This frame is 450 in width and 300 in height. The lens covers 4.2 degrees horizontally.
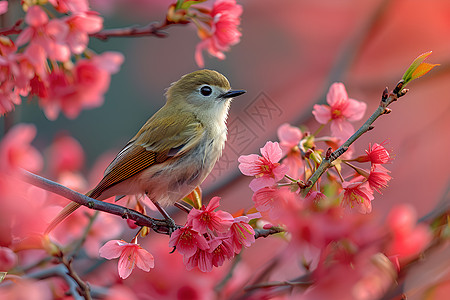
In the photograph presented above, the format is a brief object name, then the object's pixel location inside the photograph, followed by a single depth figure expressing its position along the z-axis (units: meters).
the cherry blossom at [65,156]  3.24
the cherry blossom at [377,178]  3.03
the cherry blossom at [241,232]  3.03
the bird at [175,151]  3.13
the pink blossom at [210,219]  3.04
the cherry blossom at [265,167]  3.03
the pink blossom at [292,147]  3.07
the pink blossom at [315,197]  3.01
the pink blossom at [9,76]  3.06
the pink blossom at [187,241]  3.04
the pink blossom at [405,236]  3.03
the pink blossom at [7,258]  3.05
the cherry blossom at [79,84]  3.14
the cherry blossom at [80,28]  3.08
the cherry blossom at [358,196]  3.03
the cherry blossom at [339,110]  3.08
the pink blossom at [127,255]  3.05
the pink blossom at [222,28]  3.10
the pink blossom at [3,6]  3.04
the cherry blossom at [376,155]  3.03
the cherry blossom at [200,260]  3.04
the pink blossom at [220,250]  3.04
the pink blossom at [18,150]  3.15
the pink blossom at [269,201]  3.02
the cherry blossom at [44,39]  3.06
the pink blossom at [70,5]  3.06
